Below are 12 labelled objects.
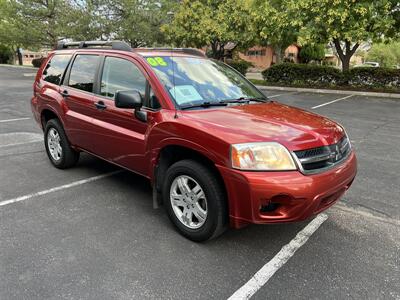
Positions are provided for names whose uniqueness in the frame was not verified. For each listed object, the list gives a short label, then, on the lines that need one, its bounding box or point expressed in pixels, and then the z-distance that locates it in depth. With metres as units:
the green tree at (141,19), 23.86
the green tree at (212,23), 19.73
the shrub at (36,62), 33.08
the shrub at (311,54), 40.16
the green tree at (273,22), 16.23
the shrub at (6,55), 42.97
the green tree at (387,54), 57.78
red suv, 2.80
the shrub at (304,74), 17.52
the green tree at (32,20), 25.53
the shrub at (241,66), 21.66
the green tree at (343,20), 14.24
